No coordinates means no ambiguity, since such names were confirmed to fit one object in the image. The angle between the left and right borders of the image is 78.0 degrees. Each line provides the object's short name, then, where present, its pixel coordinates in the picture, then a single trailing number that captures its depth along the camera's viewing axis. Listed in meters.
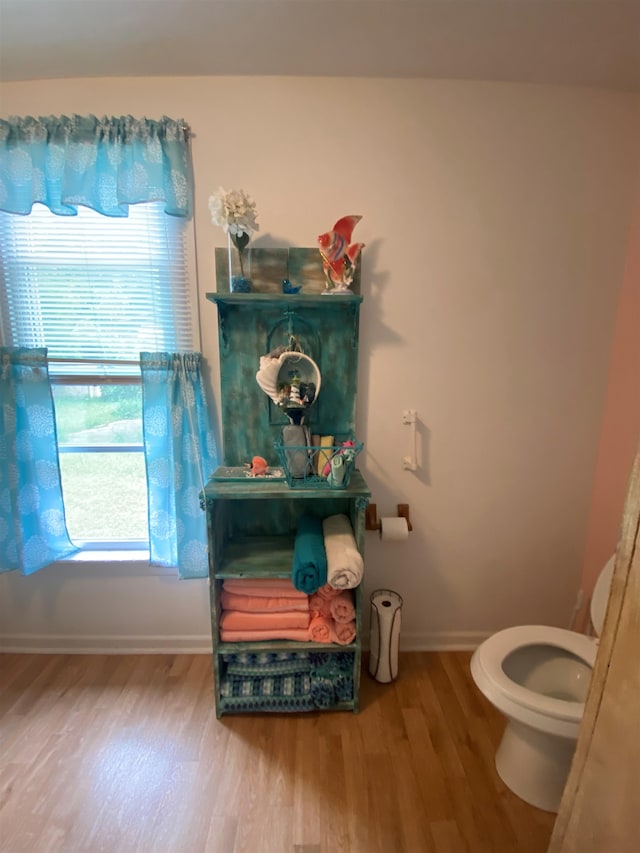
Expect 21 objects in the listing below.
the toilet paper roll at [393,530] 1.66
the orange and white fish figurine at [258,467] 1.53
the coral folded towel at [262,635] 1.48
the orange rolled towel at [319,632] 1.49
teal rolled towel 1.35
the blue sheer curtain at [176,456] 1.61
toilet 1.15
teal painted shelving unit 1.44
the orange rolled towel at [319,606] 1.51
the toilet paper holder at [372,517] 1.73
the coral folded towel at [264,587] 1.49
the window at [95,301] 1.58
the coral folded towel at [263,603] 1.49
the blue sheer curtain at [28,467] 1.61
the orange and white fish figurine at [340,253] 1.42
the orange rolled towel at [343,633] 1.49
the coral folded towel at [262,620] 1.48
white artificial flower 1.35
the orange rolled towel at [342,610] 1.48
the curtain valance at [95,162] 1.48
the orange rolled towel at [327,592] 1.49
